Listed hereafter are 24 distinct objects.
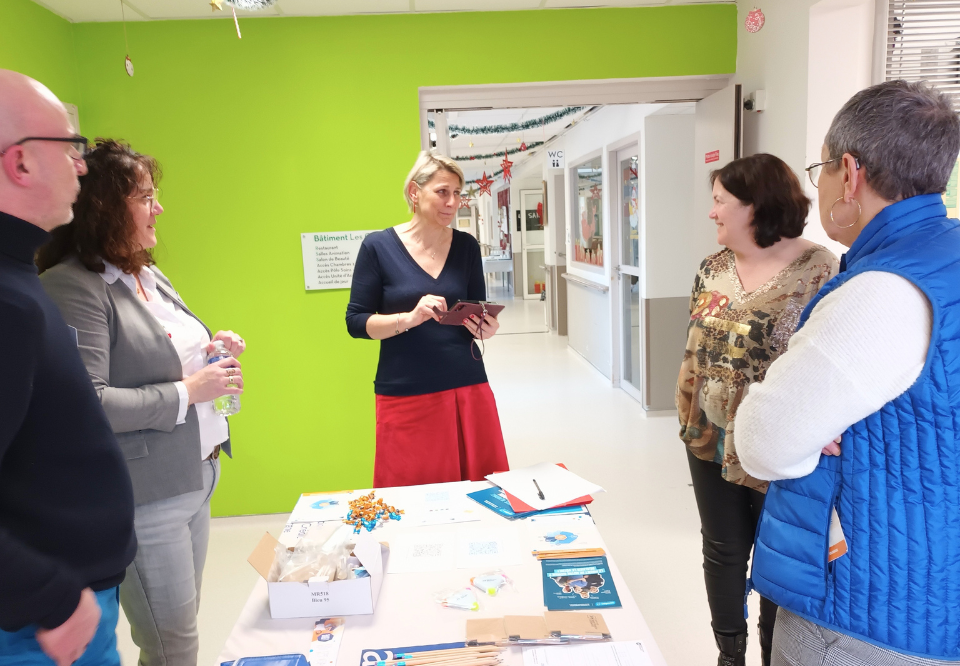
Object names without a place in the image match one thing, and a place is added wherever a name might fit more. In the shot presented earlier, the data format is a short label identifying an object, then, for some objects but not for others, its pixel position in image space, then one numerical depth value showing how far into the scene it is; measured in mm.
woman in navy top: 2180
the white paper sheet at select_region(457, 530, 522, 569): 1427
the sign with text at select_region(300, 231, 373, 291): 3496
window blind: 2770
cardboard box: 1238
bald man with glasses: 934
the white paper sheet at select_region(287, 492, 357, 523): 1705
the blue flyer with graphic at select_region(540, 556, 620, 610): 1265
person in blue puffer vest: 936
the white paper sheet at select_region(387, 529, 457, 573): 1428
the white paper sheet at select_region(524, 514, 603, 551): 1495
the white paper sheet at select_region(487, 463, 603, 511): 1703
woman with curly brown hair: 1464
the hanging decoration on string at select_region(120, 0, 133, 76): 3044
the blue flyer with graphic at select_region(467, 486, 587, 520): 1662
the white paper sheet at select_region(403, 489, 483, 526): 1663
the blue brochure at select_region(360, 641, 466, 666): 1109
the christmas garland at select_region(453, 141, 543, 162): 9219
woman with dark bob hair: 1785
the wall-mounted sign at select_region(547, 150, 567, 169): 7472
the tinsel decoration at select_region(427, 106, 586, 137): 6298
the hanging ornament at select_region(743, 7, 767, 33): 3127
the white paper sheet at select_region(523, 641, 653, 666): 1090
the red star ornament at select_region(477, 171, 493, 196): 4777
